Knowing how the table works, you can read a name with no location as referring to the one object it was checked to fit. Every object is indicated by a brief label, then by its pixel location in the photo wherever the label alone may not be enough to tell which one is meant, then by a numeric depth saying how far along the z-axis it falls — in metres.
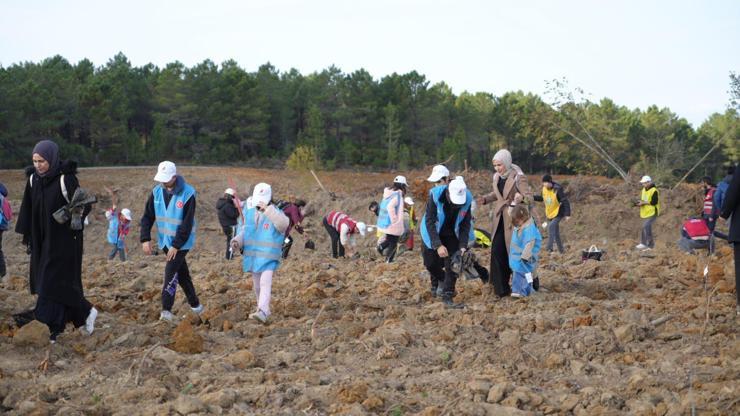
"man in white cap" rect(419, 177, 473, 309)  8.90
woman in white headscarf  9.27
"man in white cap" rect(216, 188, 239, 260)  16.75
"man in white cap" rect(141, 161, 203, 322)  8.09
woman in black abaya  7.15
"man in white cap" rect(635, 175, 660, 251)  17.02
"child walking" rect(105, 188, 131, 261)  18.16
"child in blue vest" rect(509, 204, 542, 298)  9.28
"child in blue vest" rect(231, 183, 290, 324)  8.14
